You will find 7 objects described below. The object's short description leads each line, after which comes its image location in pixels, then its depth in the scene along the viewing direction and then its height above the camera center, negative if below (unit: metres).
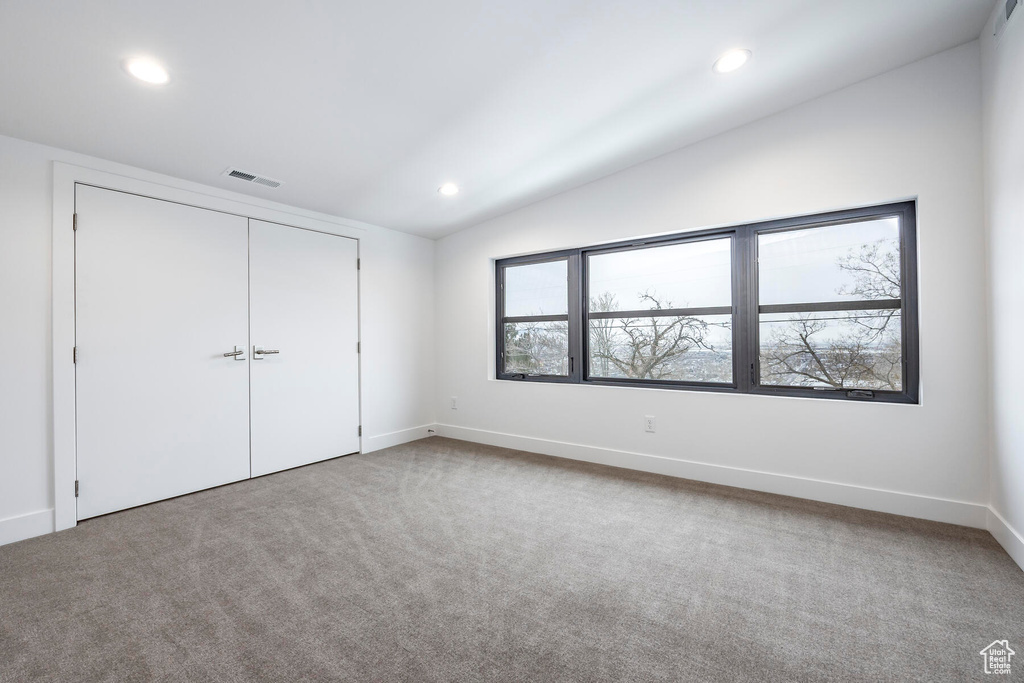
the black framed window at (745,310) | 2.84 +0.24
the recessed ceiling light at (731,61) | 2.38 +1.58
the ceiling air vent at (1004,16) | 2.03 +1.57
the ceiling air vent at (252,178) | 3.08 +1.24
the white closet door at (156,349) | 2.77 -0.03
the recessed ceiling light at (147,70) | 1.98 +1.30
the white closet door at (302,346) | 3.59 -0.03
